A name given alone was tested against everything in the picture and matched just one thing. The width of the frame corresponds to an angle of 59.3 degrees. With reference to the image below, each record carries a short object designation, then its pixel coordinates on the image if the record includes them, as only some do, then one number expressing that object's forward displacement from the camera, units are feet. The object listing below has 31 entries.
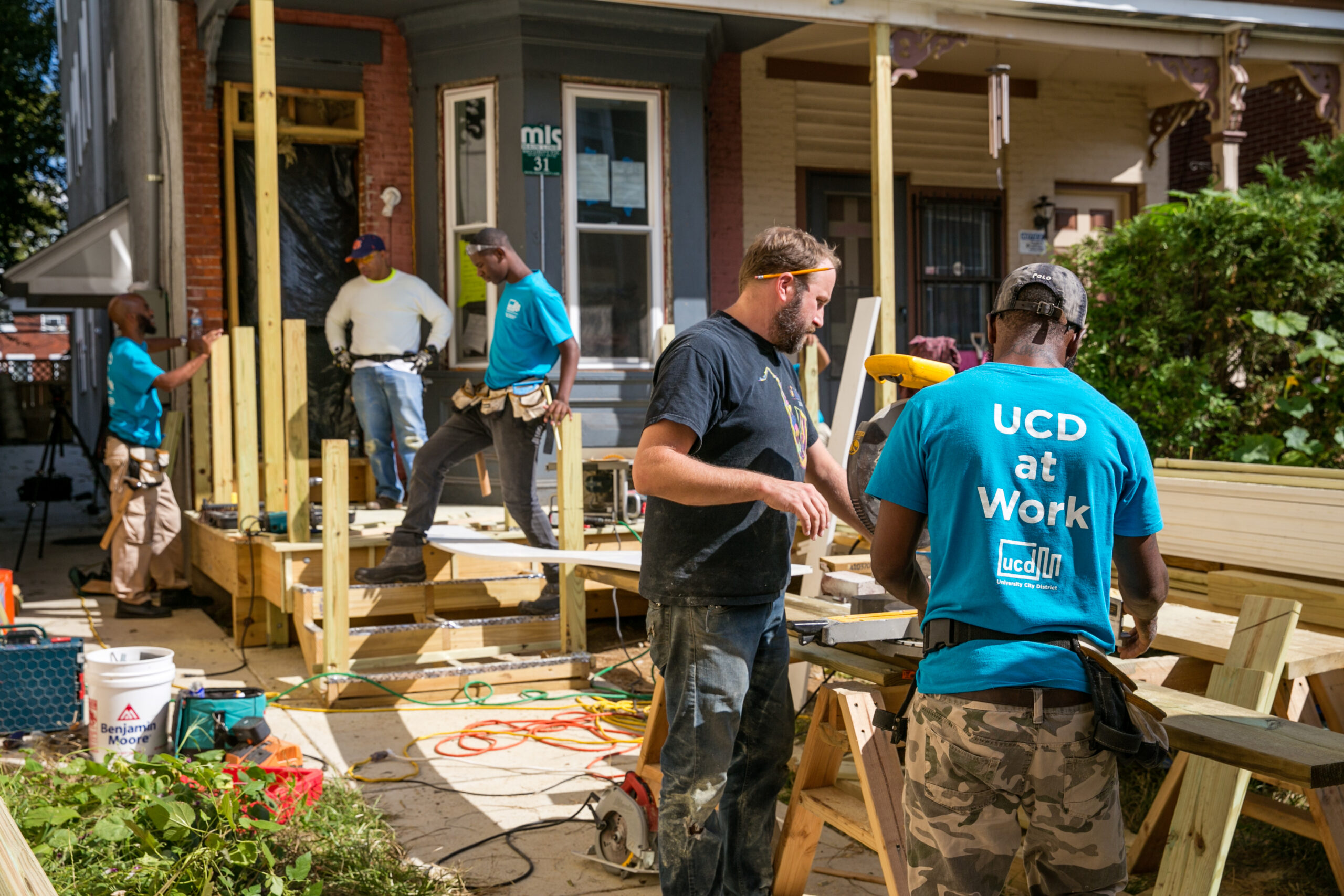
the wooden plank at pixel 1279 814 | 11.78
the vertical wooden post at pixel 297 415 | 21.38
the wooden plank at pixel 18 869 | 4.63
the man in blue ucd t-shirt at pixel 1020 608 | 7.73
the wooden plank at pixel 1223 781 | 10.56
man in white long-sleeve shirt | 27.37
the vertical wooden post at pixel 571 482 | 20.93
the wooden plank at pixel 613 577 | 17.67
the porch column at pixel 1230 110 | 31.12
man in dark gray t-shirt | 10.12
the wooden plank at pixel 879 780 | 9.77
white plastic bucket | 16.66
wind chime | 27.37
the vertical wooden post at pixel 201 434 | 30.30
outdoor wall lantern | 39.32
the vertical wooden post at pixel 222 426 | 28.35
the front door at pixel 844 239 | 37.40
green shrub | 22.30
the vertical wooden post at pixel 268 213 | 21.67
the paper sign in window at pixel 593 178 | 30.96
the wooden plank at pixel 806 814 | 11.20
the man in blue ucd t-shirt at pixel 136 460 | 27.35
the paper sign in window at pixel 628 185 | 31.35
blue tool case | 17.63
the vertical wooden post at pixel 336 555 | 19.92
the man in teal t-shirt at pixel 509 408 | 21.17
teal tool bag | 16.34
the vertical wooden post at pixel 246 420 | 24.07
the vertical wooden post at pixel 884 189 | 26.48
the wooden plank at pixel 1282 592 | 15.47
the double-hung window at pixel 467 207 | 31.12
